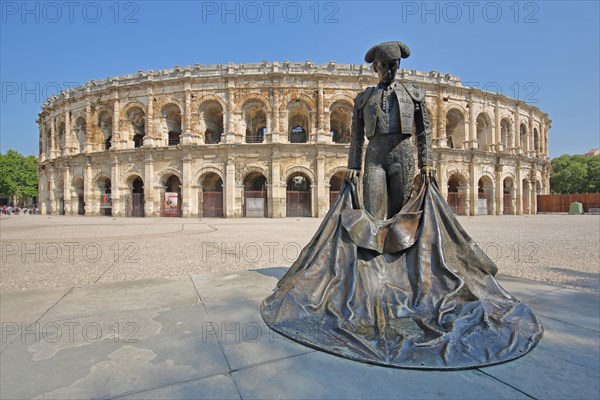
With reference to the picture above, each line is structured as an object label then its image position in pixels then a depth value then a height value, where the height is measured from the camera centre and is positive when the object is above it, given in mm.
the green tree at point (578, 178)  40969 +3418
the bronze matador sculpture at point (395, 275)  1978 -664
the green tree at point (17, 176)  43500 +4609
